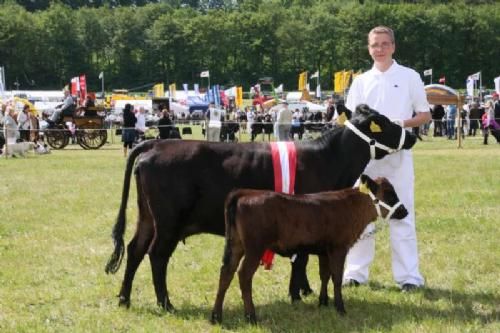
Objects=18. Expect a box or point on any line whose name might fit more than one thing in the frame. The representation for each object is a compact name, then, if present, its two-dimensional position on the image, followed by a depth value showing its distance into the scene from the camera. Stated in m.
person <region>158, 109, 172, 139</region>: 26.19
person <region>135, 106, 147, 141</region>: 26.77
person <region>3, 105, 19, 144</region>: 24.62
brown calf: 5.39
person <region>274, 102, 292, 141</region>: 25.77
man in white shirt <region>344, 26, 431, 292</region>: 6.88
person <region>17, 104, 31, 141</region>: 27.95
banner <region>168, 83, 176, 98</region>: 71.99
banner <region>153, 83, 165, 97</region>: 70.62
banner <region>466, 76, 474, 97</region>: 48.72
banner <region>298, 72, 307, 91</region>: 62.41
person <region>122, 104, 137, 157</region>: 24.77
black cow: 6.04
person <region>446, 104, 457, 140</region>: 32.97
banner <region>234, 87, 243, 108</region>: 56.31
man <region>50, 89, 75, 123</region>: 28.83
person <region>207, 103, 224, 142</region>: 26.45
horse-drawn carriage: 28.62
